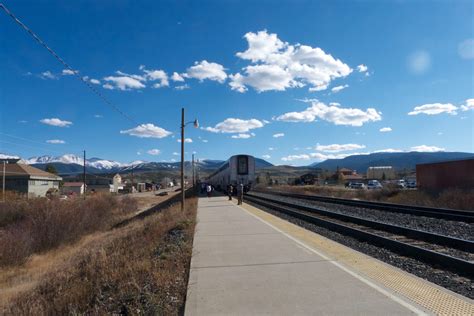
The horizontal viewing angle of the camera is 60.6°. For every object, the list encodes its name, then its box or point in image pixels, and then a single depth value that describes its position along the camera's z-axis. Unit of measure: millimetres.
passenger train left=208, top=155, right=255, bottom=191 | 42844
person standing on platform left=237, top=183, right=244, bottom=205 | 29152
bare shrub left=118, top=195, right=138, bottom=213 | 44294
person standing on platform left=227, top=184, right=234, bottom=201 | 35906
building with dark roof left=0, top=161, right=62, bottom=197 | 65438
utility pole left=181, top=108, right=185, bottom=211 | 25684
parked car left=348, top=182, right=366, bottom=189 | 76038
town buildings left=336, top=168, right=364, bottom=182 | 123881
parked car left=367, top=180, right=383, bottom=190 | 72762
